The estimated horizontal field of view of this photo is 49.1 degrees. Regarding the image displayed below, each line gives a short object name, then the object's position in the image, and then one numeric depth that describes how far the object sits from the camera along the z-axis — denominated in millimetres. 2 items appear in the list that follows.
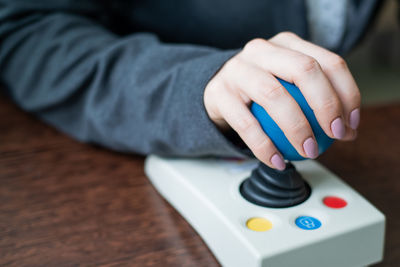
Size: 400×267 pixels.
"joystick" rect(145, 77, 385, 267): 373
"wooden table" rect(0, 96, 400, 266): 407
